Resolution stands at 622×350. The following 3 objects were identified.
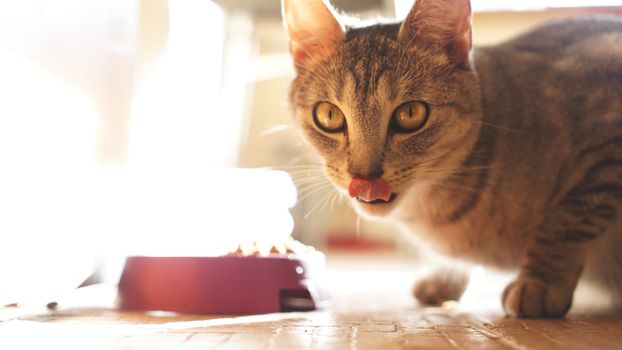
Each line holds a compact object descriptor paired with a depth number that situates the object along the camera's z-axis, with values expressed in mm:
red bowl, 404
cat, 397
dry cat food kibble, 422
